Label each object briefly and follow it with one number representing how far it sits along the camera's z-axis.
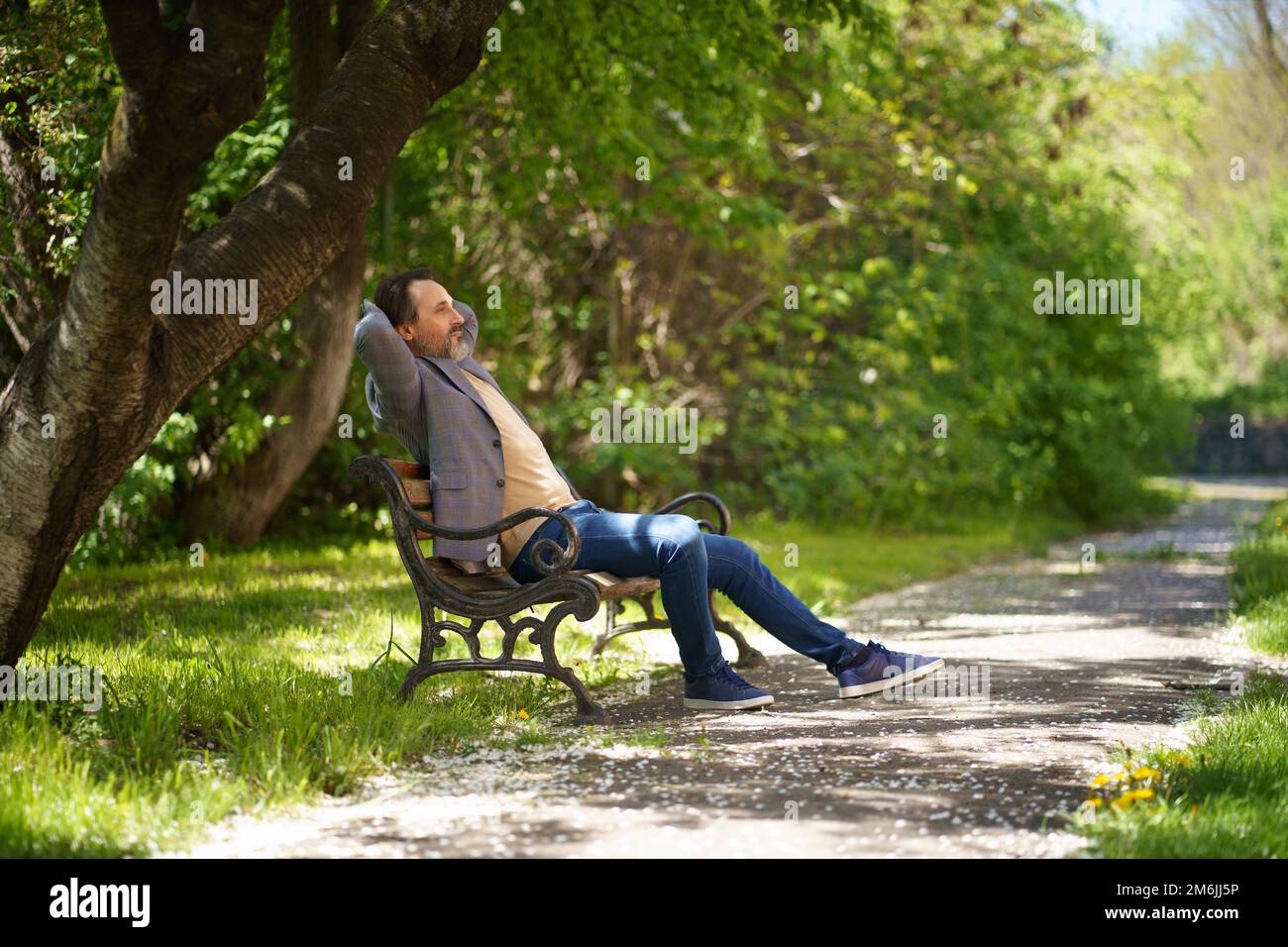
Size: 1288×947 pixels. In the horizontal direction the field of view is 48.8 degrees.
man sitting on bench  5.69
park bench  5.54
